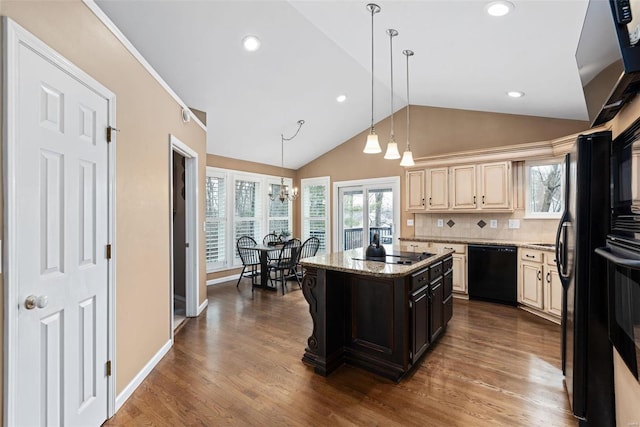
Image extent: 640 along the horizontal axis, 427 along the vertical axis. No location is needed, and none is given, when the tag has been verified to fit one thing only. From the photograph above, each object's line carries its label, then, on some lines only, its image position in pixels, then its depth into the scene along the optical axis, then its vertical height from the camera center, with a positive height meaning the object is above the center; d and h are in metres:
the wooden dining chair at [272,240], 5.86 -0.55
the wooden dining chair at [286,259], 5.27 -0.80
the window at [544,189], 4.40 +0.34
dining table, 5.36 -0.94
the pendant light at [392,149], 2.94 +0.61
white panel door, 1.41 -0.17
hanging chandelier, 5.79 +0.46
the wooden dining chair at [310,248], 5.85 -0.66
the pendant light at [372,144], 2.73 +0.61
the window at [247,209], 6.19 +0.09
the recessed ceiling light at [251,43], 3.23 +1.80
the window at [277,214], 6.91 -0.02
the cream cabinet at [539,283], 3.71 -0.89
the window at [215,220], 5.67 -0.12
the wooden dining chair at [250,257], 5.50 -0.79
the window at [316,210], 7.02 +0.07
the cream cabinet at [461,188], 4.55 +0.39
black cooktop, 2.78 -0.44
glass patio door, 6.12 -0.01
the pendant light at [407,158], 3.26 +0.58
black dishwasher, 4.34 -0.87
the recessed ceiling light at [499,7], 2.15 +1.45
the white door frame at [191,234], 3.96 -0.27
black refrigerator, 1.83 -0.47
